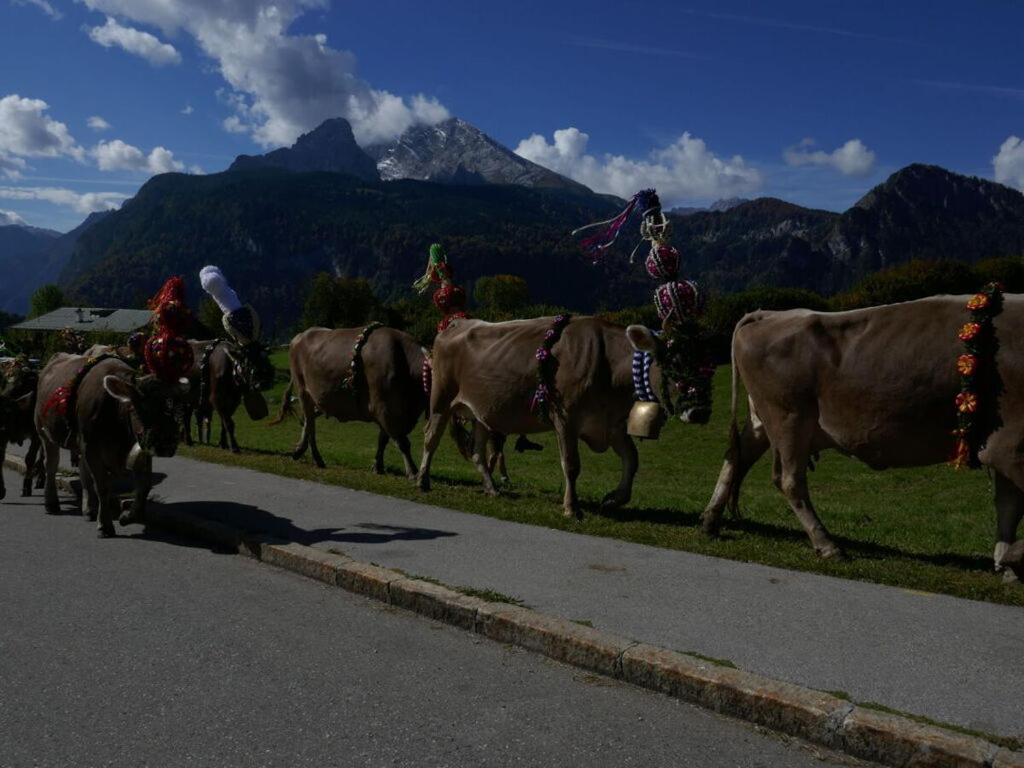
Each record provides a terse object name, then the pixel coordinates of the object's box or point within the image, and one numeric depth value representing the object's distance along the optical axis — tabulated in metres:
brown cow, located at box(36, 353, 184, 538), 8.52
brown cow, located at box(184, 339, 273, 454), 17.61
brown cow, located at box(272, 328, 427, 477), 12.78
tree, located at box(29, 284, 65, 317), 166.00
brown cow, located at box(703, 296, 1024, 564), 6.29
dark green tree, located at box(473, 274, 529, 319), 124.87
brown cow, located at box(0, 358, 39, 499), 11.80
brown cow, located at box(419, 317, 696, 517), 9.34
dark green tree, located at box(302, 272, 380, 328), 90.81
